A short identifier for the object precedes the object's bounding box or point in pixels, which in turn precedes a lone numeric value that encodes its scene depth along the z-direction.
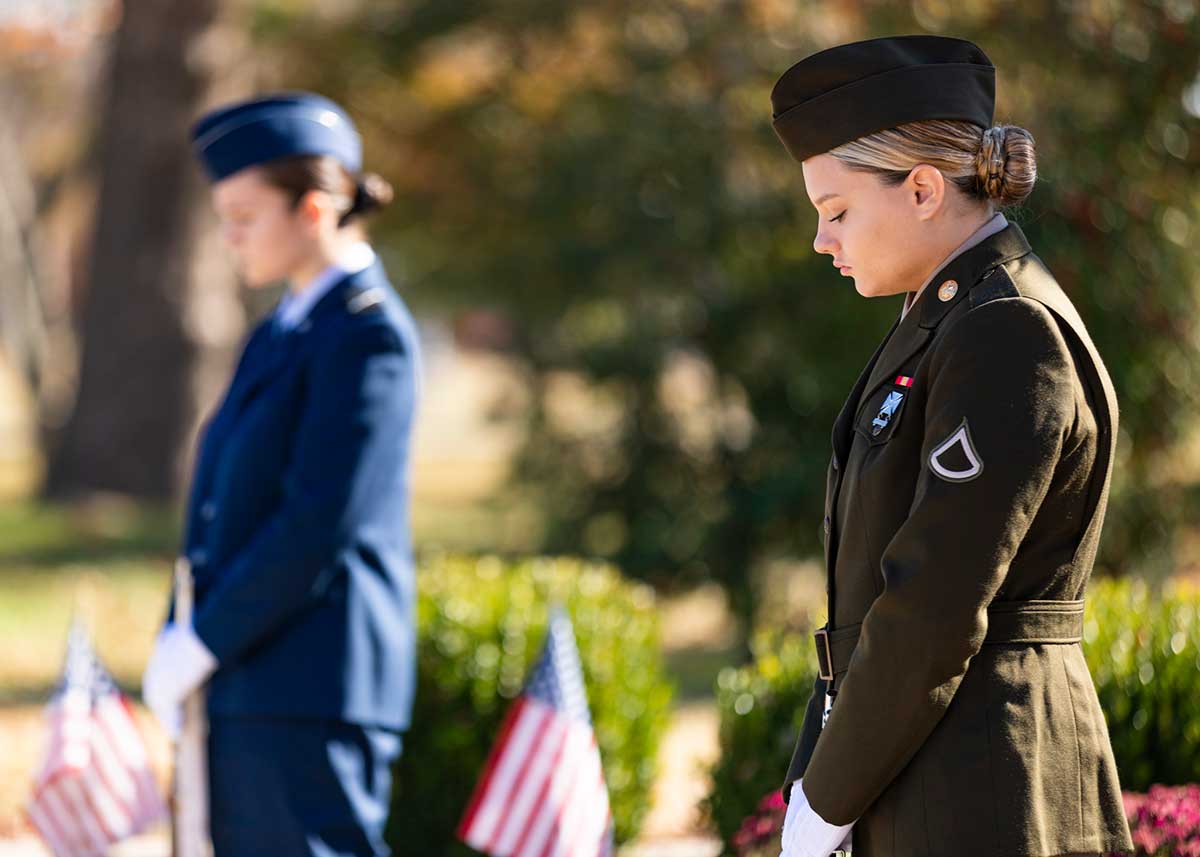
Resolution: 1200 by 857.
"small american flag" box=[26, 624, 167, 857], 8.92
